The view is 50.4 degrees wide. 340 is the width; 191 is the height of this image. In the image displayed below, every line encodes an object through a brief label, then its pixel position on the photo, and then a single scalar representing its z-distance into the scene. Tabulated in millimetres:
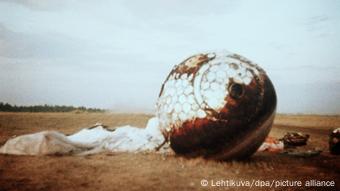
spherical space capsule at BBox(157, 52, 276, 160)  6488
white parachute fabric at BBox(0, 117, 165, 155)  7422
